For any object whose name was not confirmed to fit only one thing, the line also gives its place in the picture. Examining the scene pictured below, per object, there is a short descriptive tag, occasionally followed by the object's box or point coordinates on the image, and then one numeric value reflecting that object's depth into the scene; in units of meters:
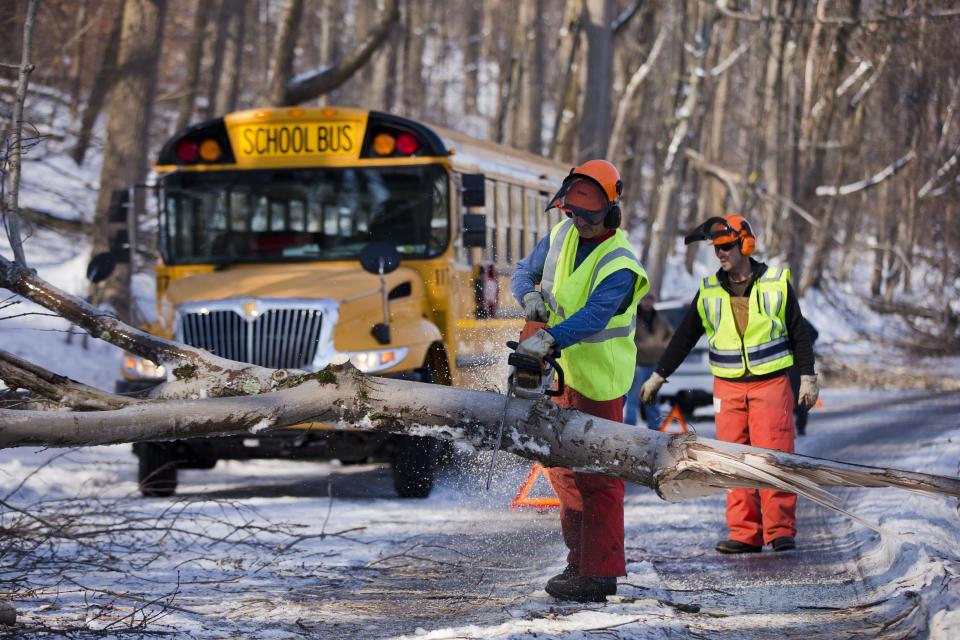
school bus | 18.91
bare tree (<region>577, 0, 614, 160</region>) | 41.23
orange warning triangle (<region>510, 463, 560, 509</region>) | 17.89
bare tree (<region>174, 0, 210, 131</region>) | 46.75
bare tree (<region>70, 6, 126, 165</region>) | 46.34
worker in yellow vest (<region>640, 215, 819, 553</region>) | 15.33
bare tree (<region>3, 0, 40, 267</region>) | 11.71
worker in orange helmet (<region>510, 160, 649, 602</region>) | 12.03
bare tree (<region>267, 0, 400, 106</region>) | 35.69
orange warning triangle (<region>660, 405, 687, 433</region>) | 23.90
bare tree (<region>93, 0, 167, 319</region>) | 34.16
